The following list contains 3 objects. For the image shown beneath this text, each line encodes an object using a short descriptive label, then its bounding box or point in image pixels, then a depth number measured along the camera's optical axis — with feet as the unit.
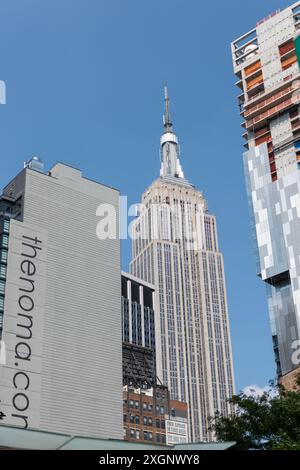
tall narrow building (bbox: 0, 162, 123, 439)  359.25
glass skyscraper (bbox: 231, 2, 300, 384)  333.21
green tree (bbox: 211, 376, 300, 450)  116.88
